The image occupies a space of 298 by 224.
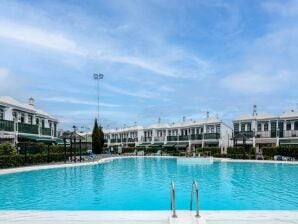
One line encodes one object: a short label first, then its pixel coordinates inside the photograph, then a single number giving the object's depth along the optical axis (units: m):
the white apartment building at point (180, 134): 37.42
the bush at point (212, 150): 32.06
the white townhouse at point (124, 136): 52.97
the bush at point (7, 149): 17.19
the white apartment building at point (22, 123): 21.74
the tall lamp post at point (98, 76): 41.37
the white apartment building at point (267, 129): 30.42
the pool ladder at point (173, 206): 5.16
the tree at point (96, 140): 37.95
